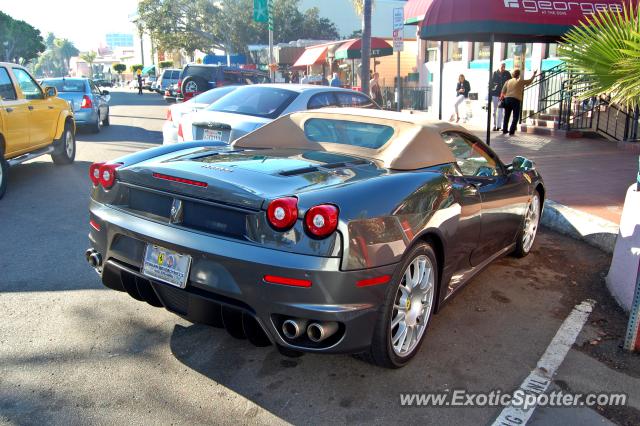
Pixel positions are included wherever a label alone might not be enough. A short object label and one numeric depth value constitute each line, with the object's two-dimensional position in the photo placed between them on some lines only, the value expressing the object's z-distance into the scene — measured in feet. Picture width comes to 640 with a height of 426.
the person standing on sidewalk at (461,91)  57.88
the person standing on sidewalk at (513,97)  46.32
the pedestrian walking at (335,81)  73.84
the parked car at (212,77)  58.49
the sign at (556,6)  34.99
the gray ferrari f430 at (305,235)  9.41
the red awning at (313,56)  103.86
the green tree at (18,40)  197.26
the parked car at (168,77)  115.03
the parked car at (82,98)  49.93
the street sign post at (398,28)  51.44
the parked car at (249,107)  24.71
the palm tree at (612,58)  14.49
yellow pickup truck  26.48
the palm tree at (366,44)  52.50
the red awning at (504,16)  34.09
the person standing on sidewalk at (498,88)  52.03
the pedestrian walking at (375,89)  73.91
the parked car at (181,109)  28.86
